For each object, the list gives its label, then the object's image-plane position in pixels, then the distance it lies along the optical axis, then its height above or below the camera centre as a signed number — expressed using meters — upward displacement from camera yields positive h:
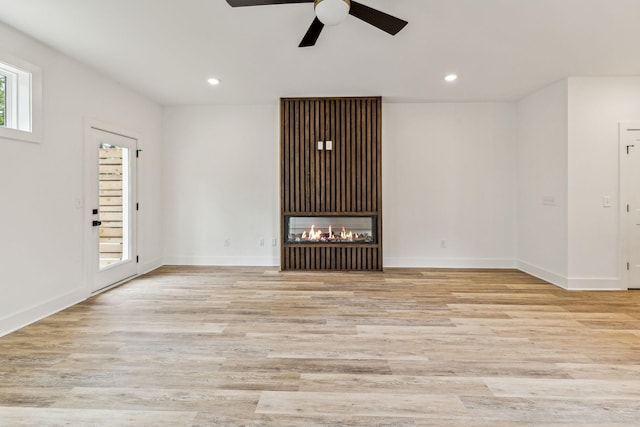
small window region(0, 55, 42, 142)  3.00 +1.08
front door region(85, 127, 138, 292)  3.93 +0.06
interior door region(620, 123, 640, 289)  4.12 +0.36
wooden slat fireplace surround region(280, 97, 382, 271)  5.18 +0.68
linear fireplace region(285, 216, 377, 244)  5.31 -0.26
